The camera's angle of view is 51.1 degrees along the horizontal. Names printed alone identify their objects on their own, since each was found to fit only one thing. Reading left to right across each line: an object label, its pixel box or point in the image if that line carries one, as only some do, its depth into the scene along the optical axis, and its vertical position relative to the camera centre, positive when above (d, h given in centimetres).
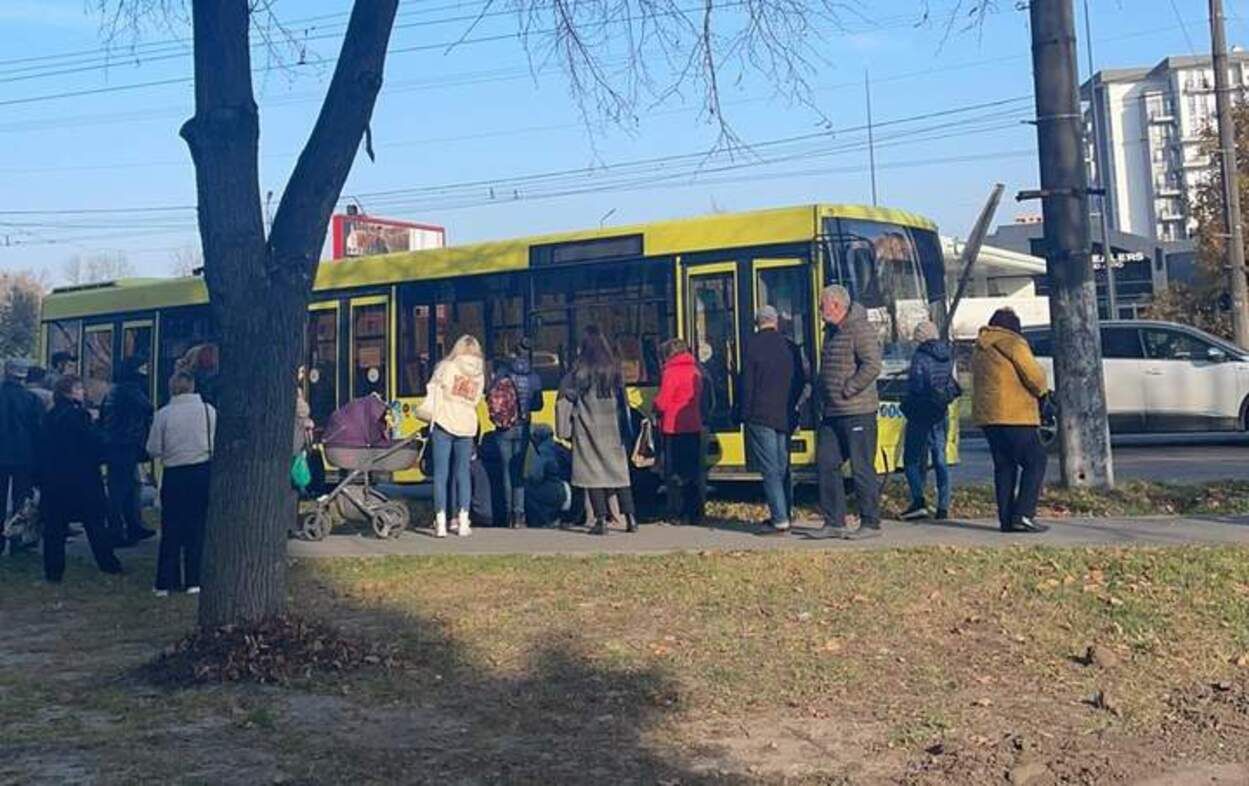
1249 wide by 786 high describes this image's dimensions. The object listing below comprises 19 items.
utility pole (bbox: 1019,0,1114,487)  1245 +195
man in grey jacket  1066 +47
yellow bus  1324 +193
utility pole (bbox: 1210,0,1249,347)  2822 +586
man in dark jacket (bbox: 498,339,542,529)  1305 +36
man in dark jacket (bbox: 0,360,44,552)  1223 +59
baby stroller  1258 +17
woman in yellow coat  1066 +32
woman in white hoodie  1232 +58
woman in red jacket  1234 +39
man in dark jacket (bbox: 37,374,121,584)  1071 +9
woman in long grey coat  1201 +36
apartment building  11581 +2888
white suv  1983 +113
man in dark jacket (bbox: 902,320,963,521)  1187 +43
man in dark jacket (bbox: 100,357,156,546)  1234 +36
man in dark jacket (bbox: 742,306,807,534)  1127 +53
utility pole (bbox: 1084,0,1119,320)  3417 +524
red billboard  2595 +491
